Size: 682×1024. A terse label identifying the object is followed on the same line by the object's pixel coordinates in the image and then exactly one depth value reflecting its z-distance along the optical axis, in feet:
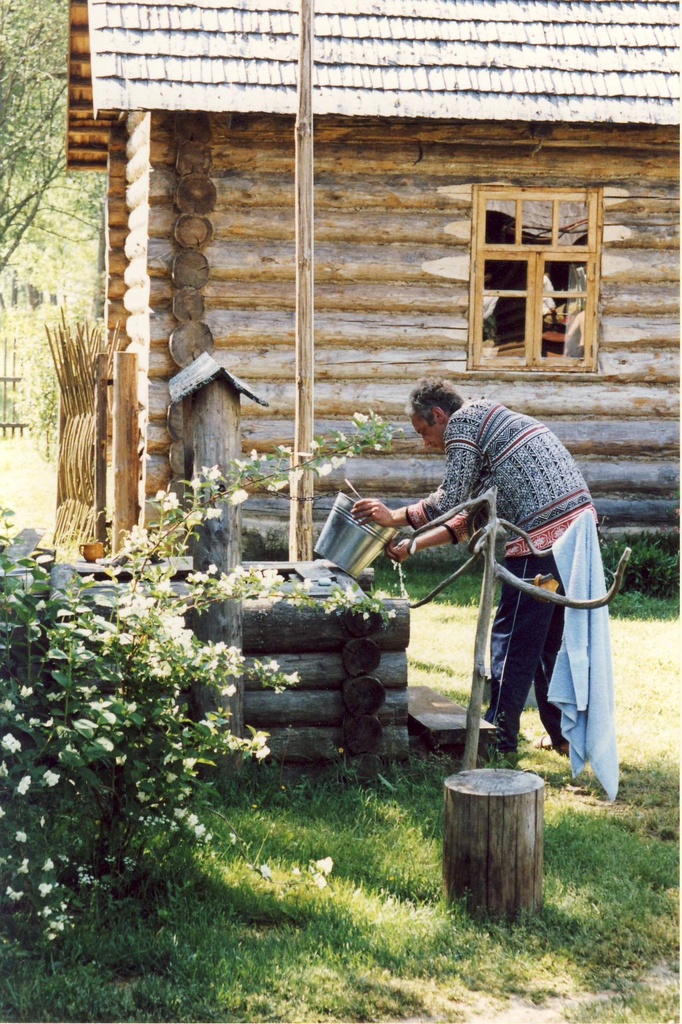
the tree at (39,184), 62.34
